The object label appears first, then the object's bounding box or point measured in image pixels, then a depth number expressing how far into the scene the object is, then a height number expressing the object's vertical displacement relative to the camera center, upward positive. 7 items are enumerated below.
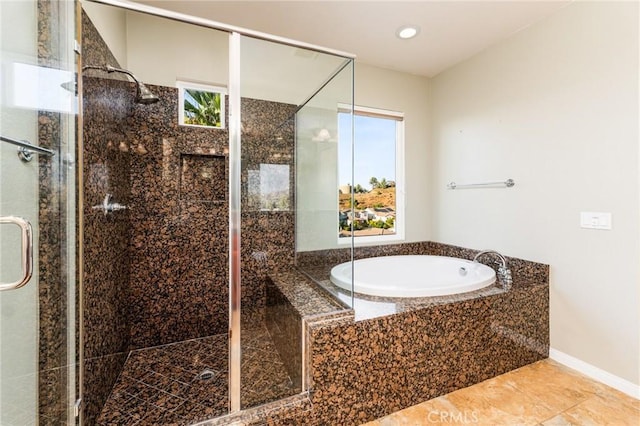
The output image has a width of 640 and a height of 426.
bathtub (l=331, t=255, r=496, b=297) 2.43 -0.56
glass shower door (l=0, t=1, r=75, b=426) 0.94 -0.05
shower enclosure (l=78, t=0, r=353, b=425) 1.50 +0.07
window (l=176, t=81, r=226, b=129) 2.38 +0.92
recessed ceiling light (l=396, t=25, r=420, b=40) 2.36 +1.54
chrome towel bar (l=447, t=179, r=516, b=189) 2.47 +0.26
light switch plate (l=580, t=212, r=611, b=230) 1.85 -0.06
